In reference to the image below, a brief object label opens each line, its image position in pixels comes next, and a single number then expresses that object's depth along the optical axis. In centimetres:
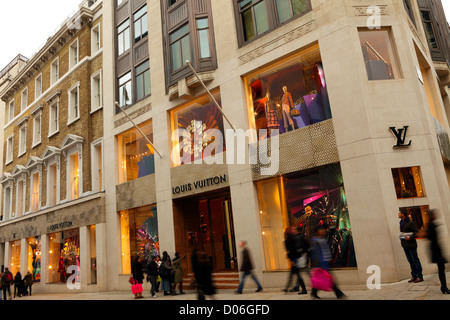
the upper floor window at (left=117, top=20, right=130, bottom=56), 2107
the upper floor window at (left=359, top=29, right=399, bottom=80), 1219
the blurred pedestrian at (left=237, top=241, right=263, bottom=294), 1106
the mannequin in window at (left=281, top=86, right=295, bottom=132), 1361
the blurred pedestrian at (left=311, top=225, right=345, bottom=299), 851
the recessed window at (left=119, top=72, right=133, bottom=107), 2017
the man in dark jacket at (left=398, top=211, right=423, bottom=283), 956
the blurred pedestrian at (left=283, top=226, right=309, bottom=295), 952
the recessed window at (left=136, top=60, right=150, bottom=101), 1931
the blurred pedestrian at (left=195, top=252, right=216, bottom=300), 901
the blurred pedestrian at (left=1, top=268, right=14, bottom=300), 2014
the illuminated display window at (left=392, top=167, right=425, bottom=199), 1112
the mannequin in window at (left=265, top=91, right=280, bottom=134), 1398
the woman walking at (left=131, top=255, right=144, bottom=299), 1383
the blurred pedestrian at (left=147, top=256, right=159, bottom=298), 1420
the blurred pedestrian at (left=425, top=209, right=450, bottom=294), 741
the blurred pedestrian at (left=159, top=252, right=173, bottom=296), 1410
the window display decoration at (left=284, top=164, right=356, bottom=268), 1152
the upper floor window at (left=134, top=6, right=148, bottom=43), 2000
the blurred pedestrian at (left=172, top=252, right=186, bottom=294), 1422
